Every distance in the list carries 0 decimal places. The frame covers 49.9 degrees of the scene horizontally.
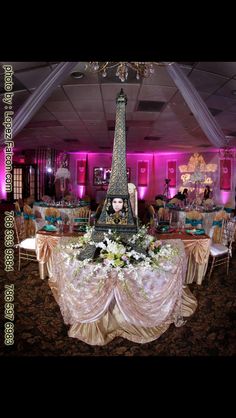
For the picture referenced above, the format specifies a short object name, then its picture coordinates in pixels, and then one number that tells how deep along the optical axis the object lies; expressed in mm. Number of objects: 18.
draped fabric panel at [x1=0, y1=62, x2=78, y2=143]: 2889
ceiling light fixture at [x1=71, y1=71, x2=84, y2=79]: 3404
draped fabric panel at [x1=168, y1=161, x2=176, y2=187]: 15023
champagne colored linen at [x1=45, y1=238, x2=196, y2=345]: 2693
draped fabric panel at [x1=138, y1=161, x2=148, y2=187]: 15719
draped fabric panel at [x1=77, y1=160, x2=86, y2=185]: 15648
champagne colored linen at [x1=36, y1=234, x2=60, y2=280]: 4135
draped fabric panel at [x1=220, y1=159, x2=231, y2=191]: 13227
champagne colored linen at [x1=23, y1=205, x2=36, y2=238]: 6880
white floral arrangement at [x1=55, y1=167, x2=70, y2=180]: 9992
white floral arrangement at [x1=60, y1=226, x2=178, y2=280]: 2645
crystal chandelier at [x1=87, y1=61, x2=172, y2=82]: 2867
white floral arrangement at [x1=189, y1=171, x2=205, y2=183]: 8477
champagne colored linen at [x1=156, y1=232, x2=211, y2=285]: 4000
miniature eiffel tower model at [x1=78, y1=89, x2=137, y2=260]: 2729
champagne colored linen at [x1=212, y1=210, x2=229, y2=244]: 6122
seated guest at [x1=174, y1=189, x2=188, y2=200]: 10114
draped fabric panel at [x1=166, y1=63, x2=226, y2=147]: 2932
